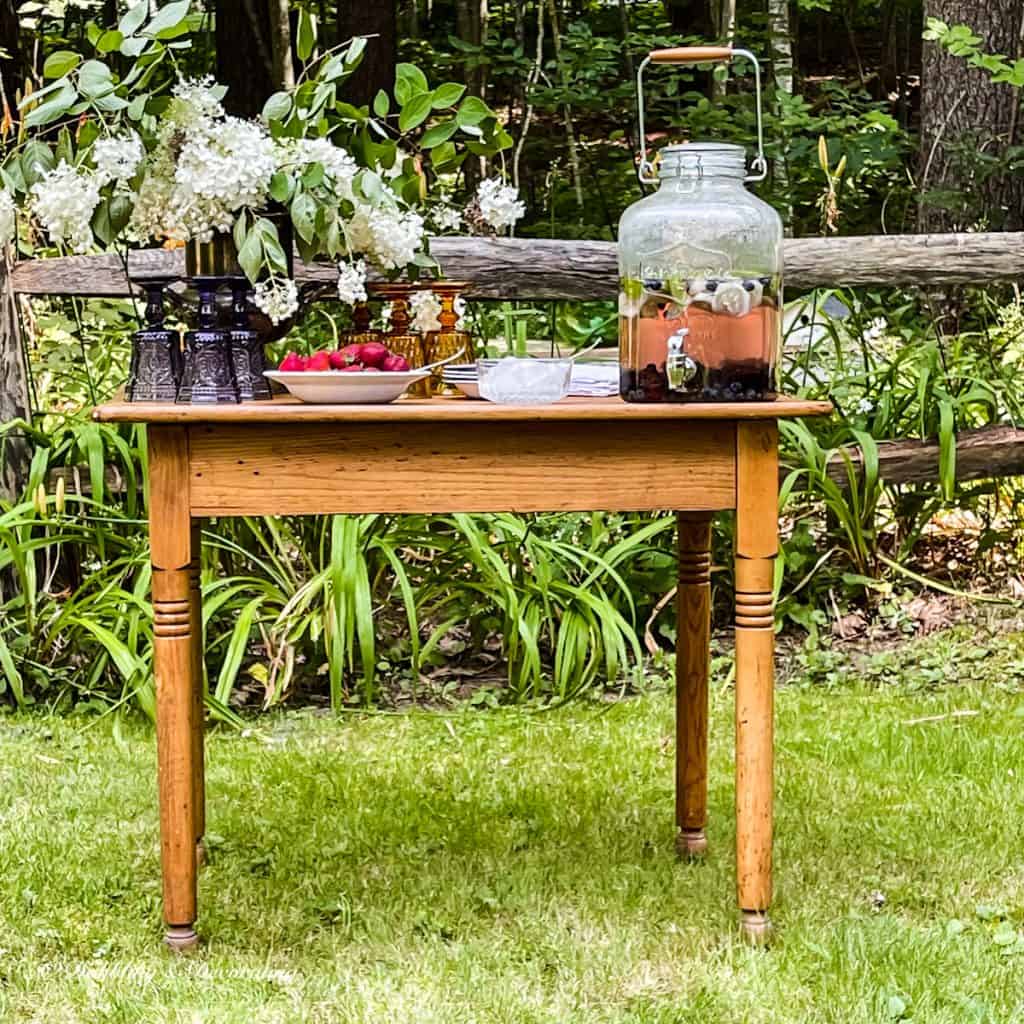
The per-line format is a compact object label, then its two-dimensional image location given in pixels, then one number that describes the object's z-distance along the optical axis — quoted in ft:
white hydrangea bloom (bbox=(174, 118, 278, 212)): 15.49
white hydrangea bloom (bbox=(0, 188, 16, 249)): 16.05
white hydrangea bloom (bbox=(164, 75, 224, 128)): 15.79
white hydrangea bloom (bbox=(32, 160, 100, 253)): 15.40
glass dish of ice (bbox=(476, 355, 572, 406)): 15.39
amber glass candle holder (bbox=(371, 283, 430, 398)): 17.42
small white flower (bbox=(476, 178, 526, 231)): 17.97
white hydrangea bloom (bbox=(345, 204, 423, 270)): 16.62
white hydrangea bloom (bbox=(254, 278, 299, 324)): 15.92
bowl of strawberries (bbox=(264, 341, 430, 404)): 15.20
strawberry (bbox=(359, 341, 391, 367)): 15.74
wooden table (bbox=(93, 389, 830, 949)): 14.98
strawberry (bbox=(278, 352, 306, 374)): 15.85
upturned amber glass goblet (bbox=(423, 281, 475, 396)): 17.65
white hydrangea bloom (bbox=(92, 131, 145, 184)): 15.55
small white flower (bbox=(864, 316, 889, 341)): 31.17
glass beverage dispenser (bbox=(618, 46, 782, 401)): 15.29
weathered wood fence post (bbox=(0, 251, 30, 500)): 26.66
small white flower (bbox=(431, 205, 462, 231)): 18.16
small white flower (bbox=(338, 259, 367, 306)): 16.21
